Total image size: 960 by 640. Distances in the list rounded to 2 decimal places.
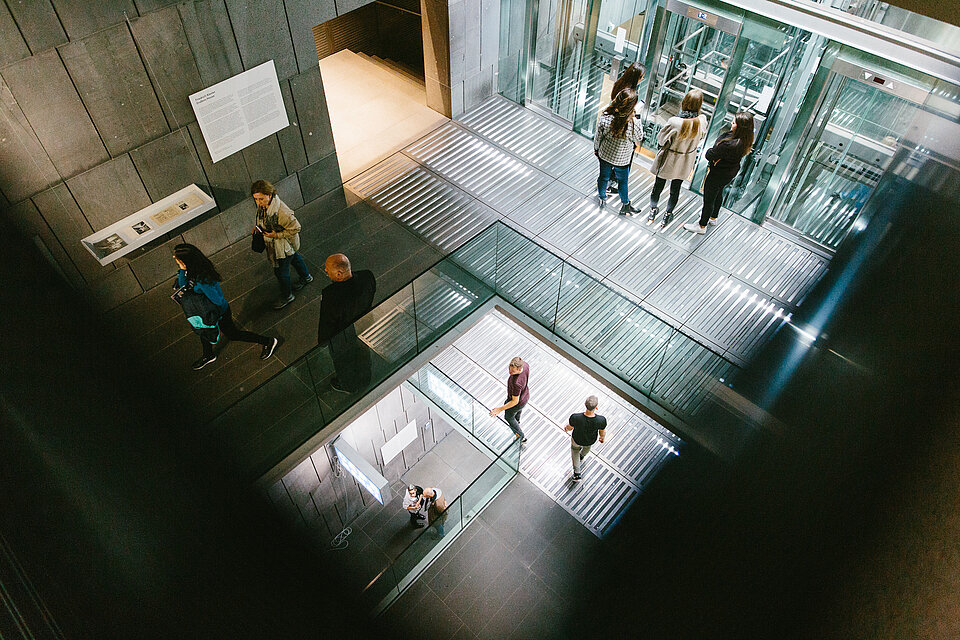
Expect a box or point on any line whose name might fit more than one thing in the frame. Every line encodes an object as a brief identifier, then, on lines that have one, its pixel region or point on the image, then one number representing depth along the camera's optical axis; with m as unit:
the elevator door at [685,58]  7.23
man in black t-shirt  6.36
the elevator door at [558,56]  8.32
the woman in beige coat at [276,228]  6.06
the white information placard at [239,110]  6.32
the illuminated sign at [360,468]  8.06
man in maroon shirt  6.48
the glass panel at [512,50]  8.65
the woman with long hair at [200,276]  5.50
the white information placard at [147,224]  6.00
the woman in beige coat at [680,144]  6.41
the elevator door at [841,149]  6.05
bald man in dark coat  5.53
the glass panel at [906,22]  5.48
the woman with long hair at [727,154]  6.35
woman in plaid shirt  6.64
